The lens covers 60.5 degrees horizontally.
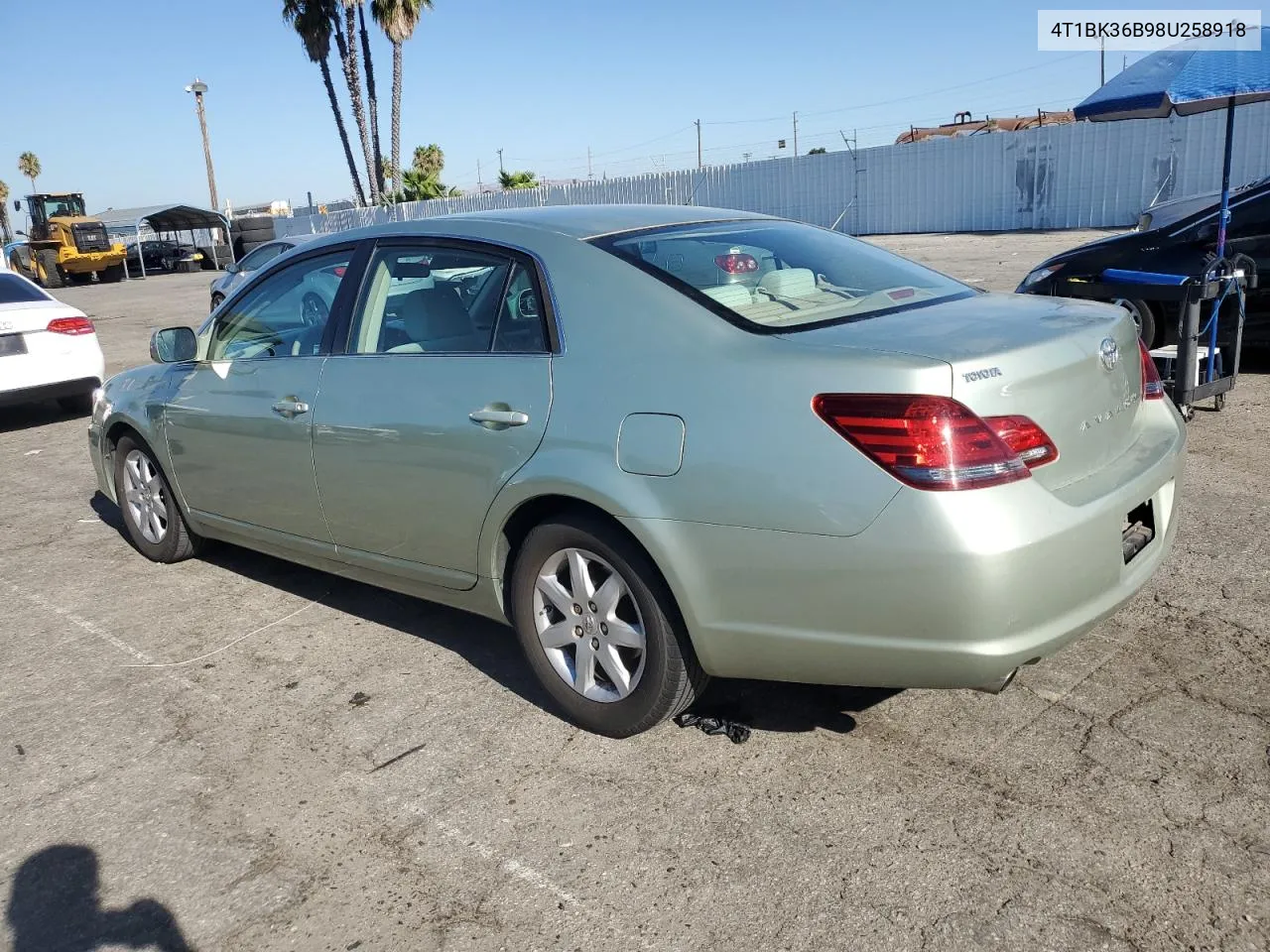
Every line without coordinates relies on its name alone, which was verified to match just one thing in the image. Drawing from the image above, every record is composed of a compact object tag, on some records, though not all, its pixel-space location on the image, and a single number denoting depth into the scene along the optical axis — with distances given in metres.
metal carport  39.44
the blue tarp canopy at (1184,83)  6.50
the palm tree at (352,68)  39.28
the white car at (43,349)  9.02
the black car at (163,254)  42.44
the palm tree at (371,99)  39.31
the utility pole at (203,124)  49.12
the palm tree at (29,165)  102.50
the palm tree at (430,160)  56.84
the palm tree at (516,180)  40.25
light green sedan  2.65
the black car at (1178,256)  7.79
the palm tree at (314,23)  40.41
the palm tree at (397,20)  38.69
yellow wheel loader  37.75
